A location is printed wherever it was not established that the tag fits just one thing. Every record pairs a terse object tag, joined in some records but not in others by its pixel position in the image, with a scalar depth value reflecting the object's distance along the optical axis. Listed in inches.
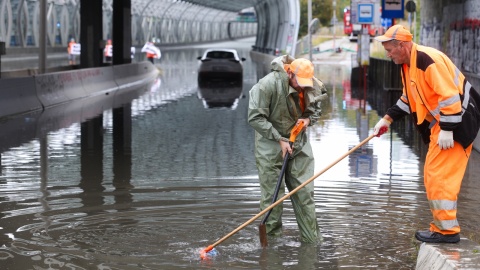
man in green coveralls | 330.0
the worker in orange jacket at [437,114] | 283.4
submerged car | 1584.6
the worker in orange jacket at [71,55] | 2212.5
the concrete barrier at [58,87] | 948.6
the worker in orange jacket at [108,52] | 2192.4
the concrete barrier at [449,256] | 263.9
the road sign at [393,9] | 1125.1
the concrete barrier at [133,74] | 1366.1
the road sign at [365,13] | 1391.5
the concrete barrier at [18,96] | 836.6
